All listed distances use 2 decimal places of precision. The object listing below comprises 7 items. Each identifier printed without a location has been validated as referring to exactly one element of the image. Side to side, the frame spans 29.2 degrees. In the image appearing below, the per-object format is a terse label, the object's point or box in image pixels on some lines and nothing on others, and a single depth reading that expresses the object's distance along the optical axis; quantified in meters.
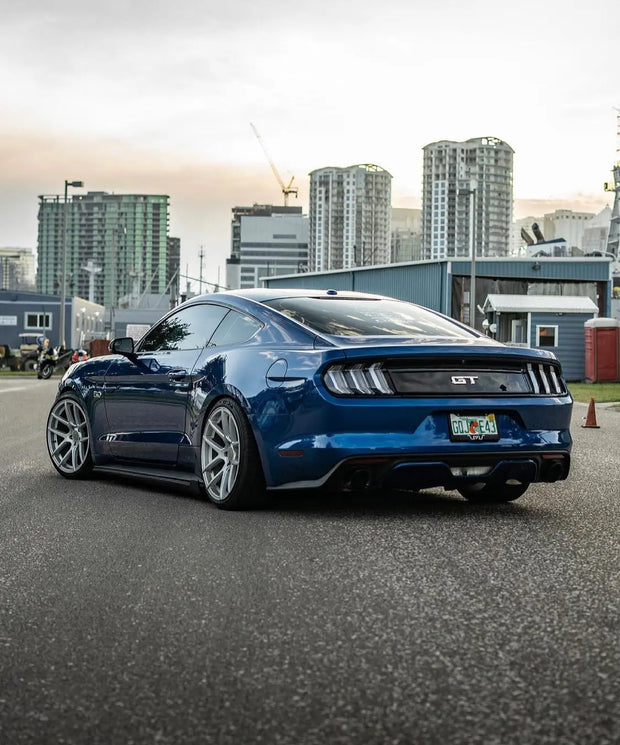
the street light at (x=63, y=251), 54.00
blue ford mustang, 6.65
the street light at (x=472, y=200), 46.28
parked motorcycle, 43.75
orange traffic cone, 17.22
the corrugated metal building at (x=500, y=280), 61.38
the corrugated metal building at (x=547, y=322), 48.06
